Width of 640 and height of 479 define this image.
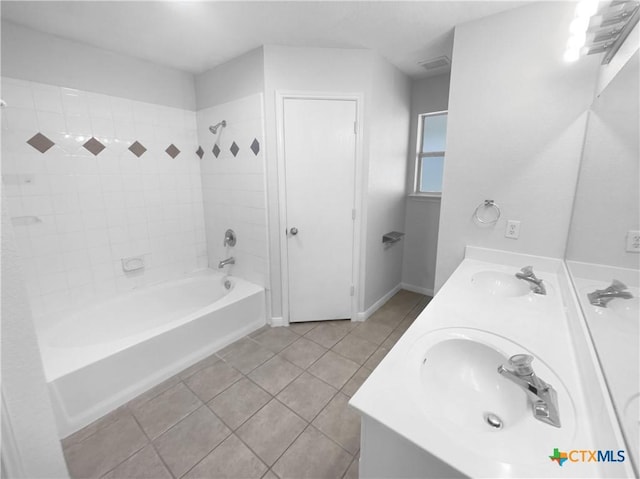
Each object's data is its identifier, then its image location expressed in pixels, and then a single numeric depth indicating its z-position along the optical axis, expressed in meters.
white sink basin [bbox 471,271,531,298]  1.56
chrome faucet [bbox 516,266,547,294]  1.38
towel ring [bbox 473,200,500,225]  1.78
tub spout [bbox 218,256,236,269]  2.69
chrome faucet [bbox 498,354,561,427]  0.69
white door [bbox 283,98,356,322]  2.25
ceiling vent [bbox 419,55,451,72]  2.36
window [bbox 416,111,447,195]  2.97
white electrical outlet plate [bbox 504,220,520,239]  1.73
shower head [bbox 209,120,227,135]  2.48
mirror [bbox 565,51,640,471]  0.63
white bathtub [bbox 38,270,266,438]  1.54
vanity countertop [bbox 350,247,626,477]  0.58
